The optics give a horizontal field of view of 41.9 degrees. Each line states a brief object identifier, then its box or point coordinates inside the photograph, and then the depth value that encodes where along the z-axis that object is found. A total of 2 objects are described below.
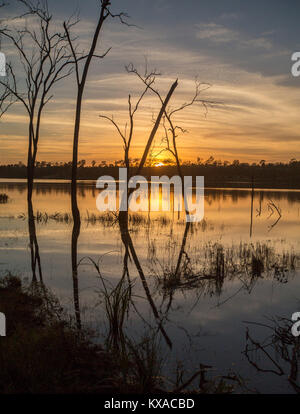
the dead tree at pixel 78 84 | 21.45
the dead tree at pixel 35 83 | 27.55
